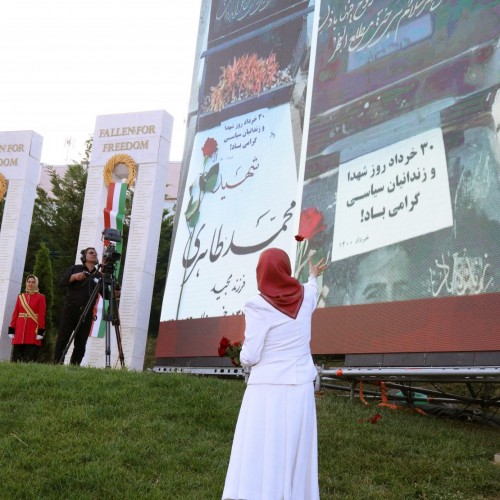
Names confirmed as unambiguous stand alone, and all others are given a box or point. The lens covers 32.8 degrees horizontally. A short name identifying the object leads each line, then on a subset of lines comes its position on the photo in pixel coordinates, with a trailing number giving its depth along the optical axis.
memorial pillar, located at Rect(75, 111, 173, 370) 11.90
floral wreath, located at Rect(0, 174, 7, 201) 13.60
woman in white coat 4.27
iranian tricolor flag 12.20
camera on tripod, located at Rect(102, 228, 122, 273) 9.37
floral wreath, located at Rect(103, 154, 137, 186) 12.36
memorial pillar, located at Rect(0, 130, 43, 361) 12.91
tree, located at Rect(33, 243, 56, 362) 14.80
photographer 9.47
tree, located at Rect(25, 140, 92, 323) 18.84
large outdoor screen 7.21
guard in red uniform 10.64
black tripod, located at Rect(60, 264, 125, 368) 9.25
